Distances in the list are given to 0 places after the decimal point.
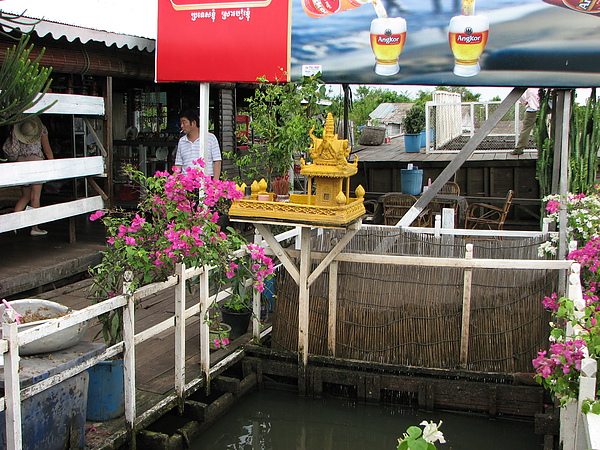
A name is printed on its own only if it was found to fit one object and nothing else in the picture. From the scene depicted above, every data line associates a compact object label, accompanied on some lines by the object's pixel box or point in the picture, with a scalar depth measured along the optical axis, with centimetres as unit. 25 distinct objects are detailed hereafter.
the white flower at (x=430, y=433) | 220
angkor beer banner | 714
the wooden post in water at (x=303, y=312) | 597
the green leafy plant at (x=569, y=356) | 308
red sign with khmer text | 799
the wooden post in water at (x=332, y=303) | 604
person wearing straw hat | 811
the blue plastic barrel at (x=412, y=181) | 1027
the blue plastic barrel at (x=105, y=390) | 472
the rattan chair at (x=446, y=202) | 978
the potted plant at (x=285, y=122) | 680
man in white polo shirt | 859
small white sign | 788
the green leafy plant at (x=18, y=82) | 505
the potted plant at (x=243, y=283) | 534
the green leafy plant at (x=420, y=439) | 213
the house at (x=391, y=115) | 2628
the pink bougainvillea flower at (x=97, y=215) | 462
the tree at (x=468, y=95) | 3116
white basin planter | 424
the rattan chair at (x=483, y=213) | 927
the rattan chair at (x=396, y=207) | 950
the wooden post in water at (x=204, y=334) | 562
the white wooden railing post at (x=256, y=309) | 648
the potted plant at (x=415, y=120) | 1705
